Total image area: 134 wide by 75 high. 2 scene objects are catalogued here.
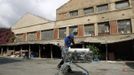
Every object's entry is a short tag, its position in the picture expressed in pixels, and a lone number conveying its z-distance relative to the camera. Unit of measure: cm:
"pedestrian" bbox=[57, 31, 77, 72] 446
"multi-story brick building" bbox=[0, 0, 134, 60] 1218
